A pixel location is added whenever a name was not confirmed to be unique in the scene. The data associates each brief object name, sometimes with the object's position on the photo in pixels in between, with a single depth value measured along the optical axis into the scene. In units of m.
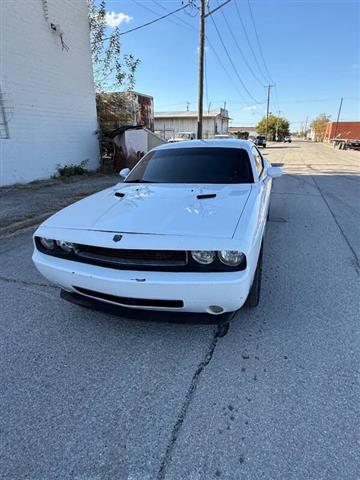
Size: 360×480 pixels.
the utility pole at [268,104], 71.26
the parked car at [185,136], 29.09
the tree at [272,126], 83.56
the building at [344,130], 73.67
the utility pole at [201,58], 15.13
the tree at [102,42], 15.73
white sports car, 2.22
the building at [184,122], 52.88
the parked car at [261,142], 43.12
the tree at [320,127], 95.68
